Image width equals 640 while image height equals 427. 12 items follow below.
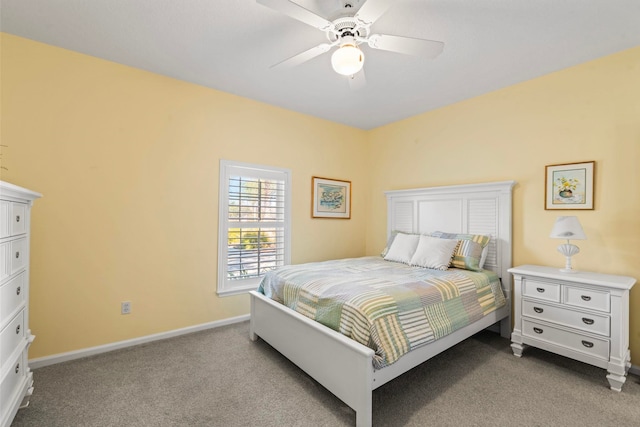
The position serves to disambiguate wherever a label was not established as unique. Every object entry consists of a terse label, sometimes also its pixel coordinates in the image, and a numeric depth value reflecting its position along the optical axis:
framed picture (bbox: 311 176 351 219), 4.02
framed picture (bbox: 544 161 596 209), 2.53
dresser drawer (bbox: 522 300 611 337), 2.13
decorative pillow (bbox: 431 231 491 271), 2.88
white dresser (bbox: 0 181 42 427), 1.47
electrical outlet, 2.69
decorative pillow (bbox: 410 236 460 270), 2.90
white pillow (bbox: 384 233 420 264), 3.24
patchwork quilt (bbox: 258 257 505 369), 1.76
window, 3.29
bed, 1.69
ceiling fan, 1.59
